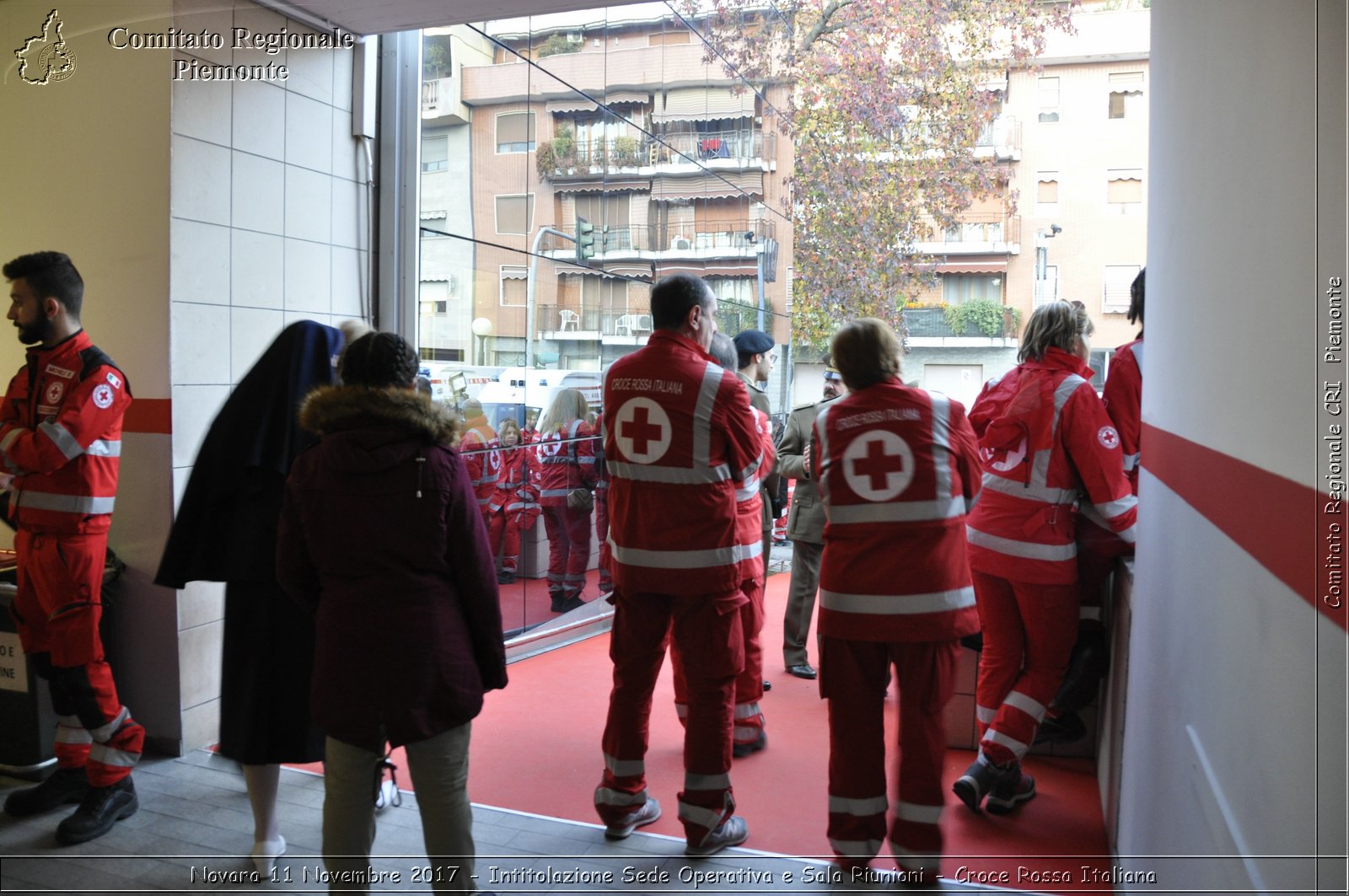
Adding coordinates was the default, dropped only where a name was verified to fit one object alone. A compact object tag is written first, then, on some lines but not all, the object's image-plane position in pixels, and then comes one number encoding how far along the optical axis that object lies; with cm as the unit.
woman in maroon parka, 231
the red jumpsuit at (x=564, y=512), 625
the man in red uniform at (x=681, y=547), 312
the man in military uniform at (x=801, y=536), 494
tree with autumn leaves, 1402
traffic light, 686
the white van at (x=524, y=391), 572
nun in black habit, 290
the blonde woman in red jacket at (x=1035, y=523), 338
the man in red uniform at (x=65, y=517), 337
